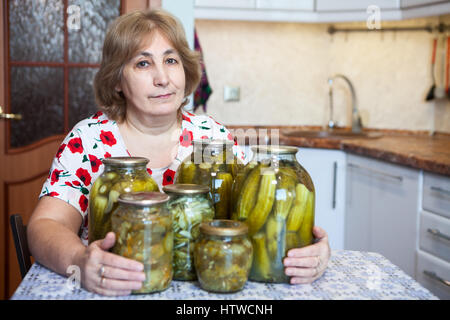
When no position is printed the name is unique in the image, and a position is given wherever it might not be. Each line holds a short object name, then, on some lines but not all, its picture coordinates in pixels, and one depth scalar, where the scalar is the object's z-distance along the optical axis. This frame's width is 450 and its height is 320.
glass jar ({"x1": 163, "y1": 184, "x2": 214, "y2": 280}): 0.79
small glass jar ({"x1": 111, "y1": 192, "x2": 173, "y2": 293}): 0.72
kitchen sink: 2.94
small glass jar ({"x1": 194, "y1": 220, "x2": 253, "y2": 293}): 0.73
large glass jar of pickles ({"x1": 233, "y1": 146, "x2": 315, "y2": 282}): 0.78
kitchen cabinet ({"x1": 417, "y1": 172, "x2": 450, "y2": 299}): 1.83
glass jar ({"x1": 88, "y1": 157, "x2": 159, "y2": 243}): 0.82
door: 2.42
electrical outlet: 3.21
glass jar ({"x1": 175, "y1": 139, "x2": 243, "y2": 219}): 0.89
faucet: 3.09
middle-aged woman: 1.13
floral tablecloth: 0.75
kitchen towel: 2.85
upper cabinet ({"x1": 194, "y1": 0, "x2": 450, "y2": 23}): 2.76
